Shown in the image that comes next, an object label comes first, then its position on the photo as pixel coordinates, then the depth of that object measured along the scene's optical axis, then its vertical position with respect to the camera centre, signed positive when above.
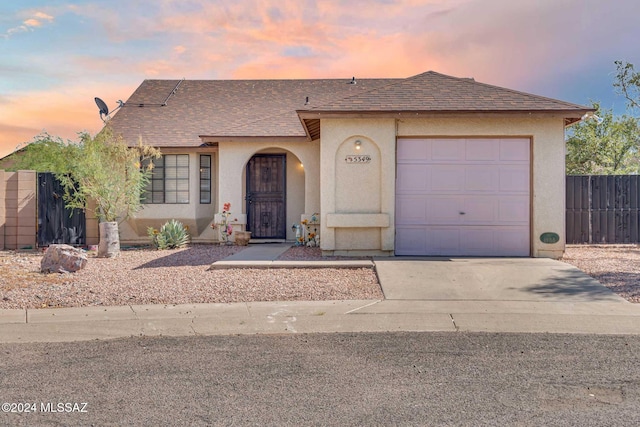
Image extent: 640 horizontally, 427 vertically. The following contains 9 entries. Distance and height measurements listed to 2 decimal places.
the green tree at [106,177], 12.86 +0.91
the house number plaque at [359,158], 11.70 +1.24
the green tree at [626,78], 20.12 +5.33
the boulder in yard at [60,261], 9.97 -0.96
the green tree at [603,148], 23.45 +3.00
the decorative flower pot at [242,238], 14.66 -0.74
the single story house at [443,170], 11.51 +0.97
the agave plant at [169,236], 14.28 -0.68
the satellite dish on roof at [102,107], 17.20 +3.53
